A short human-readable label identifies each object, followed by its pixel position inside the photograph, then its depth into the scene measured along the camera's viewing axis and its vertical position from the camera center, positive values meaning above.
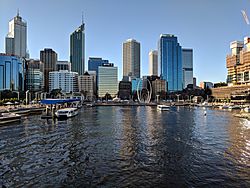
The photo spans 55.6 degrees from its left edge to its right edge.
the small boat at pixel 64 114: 92.78 -7.39
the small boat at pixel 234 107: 167.80 -8.35
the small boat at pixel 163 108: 158.40 -8.45
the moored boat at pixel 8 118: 74.21 -7.42
